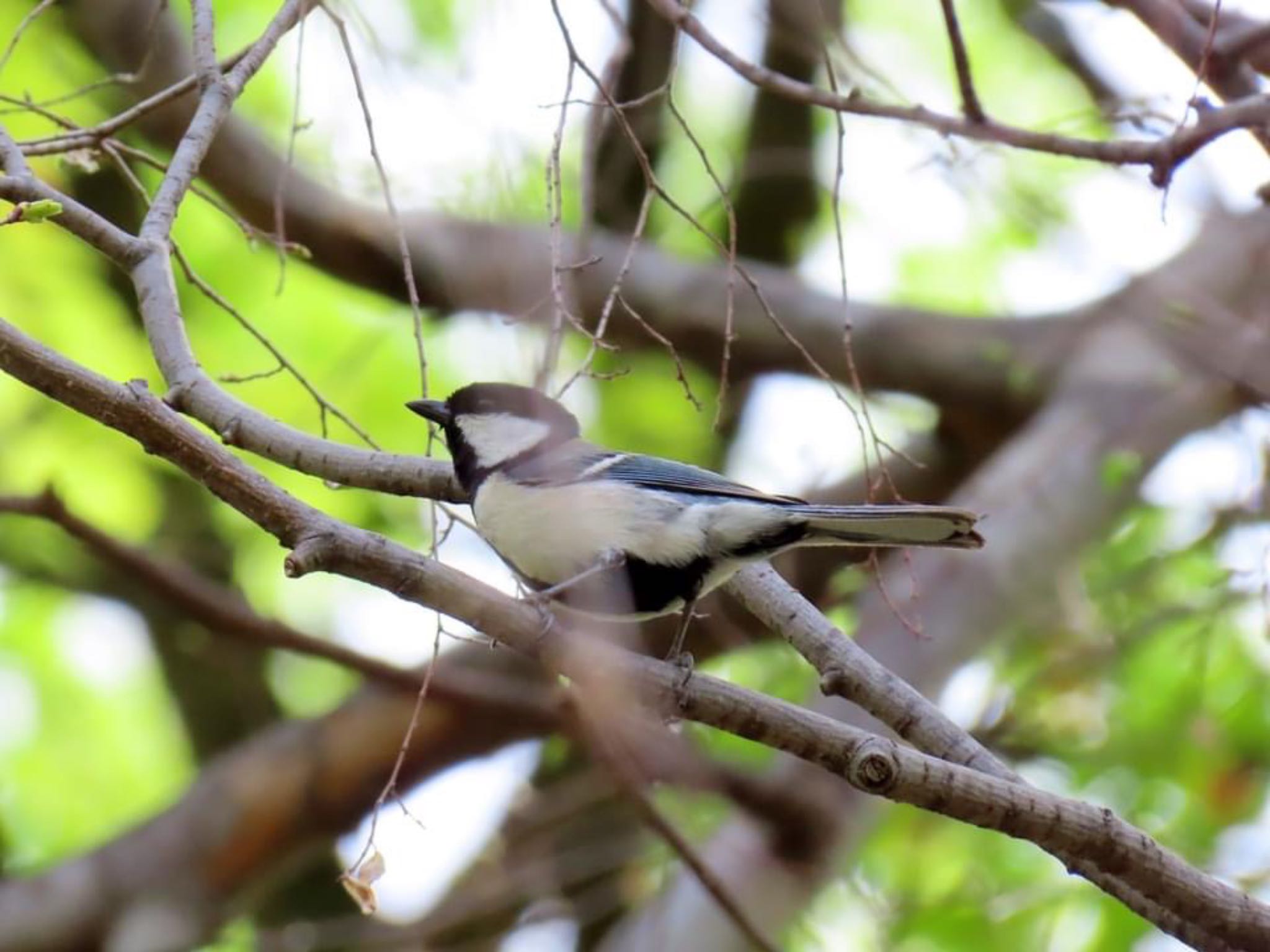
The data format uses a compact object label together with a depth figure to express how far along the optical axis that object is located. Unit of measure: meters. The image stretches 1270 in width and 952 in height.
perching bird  6.53
